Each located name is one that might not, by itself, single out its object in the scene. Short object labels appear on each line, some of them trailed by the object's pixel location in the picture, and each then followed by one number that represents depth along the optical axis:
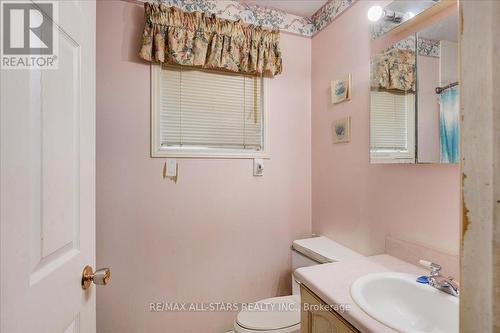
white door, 0.48
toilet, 1.32
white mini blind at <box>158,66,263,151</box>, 1.69
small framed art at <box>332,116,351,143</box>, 1.61
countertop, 0.77
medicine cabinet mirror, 1.04
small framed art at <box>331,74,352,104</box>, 1.59
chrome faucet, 0.92
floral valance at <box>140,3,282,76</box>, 1.55
